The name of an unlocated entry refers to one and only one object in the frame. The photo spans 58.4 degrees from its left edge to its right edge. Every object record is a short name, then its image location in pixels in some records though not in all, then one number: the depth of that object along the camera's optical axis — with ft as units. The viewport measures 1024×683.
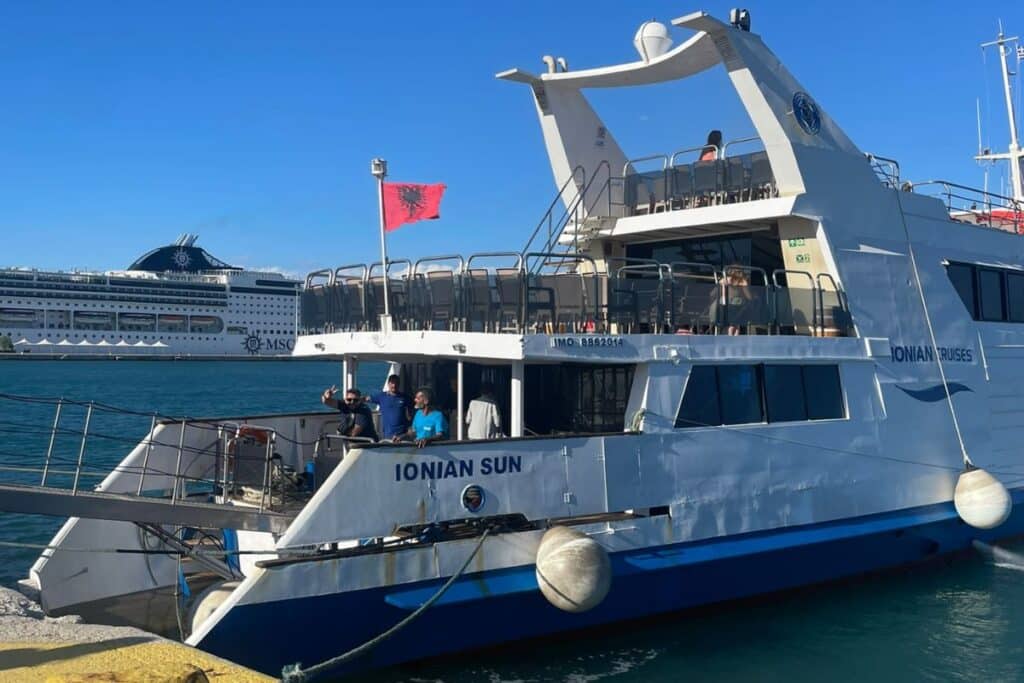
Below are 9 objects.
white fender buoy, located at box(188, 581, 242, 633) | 26.11
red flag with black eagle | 30.71
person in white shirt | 29.66
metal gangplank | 23.99
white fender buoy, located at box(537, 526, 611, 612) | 25.90
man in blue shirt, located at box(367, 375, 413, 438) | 30.94
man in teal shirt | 28.45
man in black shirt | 31.04
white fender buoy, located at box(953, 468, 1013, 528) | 35.96
